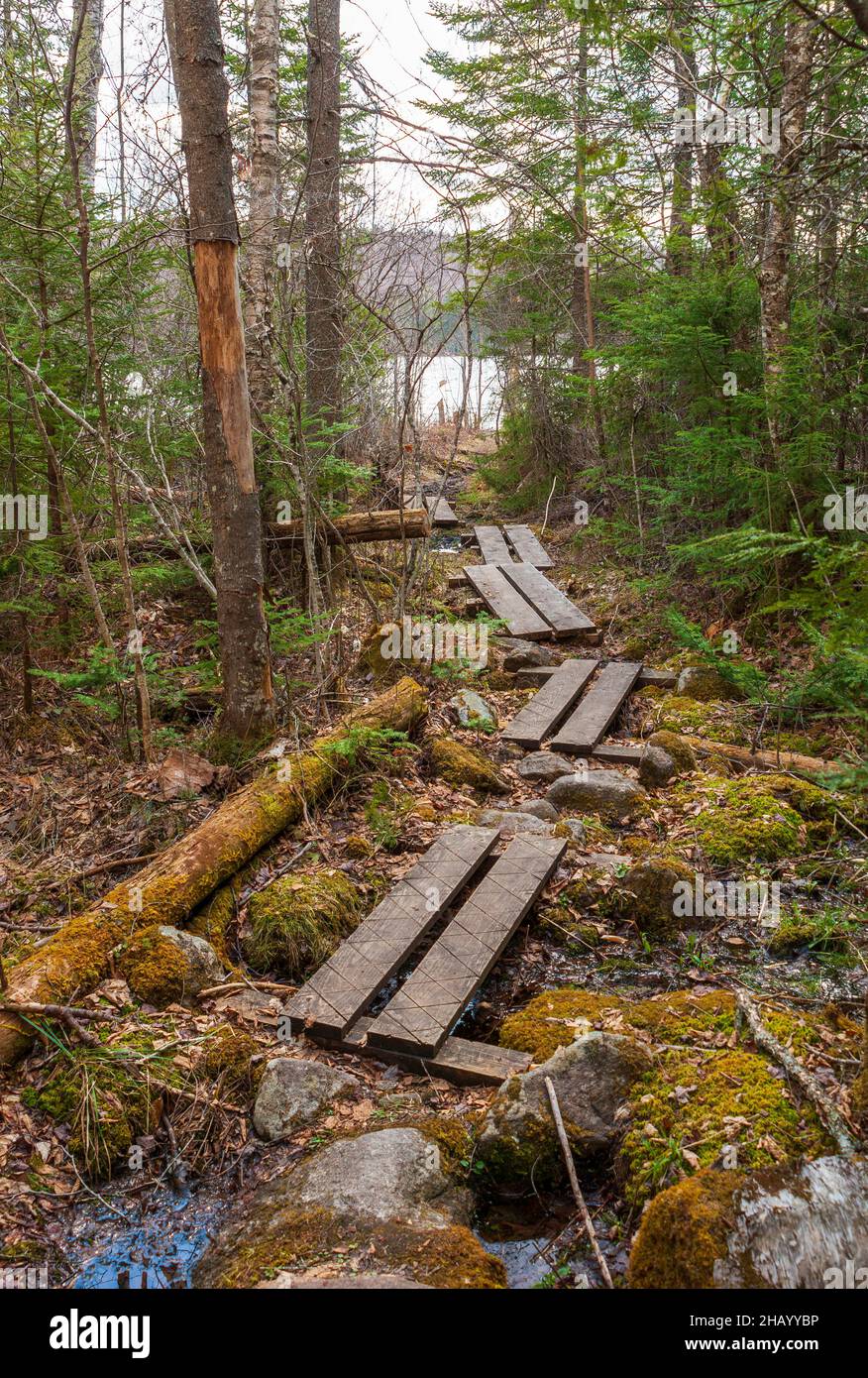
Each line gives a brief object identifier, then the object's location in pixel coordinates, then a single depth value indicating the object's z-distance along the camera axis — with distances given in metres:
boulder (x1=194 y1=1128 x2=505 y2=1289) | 2.64
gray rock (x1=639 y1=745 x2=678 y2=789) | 6.22
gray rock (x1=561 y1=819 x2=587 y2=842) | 5.57
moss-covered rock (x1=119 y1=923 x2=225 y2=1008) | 3.95
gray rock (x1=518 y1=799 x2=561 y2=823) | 5.89
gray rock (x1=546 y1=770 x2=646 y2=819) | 5.94
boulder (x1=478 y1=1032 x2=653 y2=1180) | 3.15
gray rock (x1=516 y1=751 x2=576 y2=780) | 6.55
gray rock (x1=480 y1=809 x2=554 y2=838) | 5.60
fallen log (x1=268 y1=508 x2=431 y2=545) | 7.87
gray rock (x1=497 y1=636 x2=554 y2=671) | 8.70
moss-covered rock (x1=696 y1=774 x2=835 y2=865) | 5.18
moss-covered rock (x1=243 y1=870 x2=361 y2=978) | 4.47
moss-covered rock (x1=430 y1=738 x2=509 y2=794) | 6.36
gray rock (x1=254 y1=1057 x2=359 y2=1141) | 3.47
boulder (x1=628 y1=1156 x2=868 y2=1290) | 2.31
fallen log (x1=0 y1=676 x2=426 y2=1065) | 3.76
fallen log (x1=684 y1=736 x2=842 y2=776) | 5.80
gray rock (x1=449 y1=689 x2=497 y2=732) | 7.29
